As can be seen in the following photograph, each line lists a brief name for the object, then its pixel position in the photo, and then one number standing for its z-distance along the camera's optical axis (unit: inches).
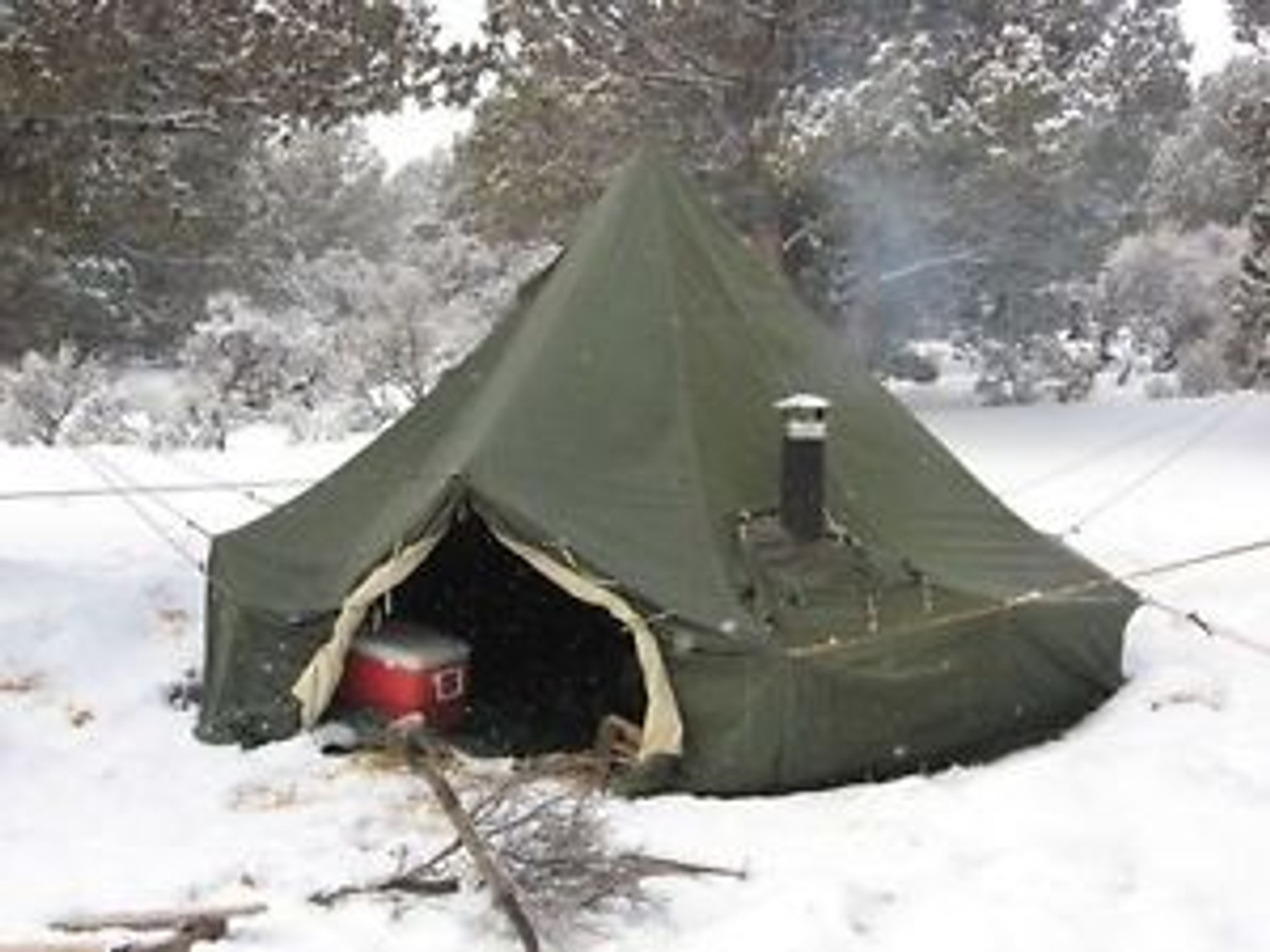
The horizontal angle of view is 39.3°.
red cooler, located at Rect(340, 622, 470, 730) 315.6
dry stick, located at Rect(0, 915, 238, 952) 211.0
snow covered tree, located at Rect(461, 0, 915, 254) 706.8
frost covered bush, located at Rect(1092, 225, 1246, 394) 1225.4
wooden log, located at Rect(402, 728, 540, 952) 219.5
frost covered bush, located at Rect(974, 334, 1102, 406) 937.5
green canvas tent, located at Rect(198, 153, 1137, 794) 282.5
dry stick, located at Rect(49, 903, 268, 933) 219.9
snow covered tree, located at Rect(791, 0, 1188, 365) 682.2
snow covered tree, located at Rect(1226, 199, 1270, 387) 605.9
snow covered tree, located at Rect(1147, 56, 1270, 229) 1336.1
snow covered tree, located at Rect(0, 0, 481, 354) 372.8
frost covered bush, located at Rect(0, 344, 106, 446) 853.8
